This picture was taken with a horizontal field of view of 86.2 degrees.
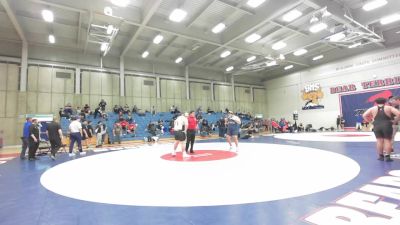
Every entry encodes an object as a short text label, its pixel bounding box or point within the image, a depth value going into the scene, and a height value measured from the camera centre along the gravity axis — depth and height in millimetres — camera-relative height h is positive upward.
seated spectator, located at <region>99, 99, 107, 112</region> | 17344 +1709
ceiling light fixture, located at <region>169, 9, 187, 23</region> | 11891 +6293
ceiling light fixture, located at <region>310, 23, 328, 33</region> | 13655 +6201
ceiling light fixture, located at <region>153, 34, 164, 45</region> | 15627 +6445
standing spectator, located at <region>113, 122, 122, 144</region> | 14695 -434
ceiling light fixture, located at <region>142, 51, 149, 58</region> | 19031 +6443
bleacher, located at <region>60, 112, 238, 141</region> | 15691 +374
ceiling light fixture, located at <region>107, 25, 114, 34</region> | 12586 +5767
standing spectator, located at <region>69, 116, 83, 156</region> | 8610 -226
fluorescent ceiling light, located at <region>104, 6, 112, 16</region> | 10852 +5877
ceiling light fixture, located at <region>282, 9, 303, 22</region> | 12834 +6663
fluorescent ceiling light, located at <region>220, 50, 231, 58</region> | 19297 +6456
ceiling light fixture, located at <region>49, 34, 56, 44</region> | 14948 +6323
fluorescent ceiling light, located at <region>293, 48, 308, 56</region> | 19716 +6619
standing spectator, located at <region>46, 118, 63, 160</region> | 7895 -315
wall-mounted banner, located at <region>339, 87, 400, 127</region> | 18892 +1732
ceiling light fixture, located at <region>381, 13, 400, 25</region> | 13244 +6595
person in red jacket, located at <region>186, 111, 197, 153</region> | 7559 -131
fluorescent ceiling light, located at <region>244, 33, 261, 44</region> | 16219 +6621
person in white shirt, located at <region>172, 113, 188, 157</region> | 6801 -143
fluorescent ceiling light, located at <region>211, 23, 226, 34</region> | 14422 +6626
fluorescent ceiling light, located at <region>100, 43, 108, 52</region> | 15137 +5878
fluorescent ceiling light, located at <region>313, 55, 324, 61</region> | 22103 +6781
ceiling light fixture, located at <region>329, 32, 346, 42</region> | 14832 +6072
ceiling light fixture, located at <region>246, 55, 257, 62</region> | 21222 +6533
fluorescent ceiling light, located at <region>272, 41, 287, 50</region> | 18047 +6690
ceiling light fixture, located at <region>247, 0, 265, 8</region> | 11484 +6555
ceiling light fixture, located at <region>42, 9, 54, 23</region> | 11620 +6245
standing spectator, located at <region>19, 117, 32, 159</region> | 8070 -364
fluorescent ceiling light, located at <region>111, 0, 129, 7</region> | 10523 +6153
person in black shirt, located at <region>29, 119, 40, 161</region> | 7734 -463
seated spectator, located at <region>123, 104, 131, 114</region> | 18062 +1310
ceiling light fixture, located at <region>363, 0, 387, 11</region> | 12093 +6698
